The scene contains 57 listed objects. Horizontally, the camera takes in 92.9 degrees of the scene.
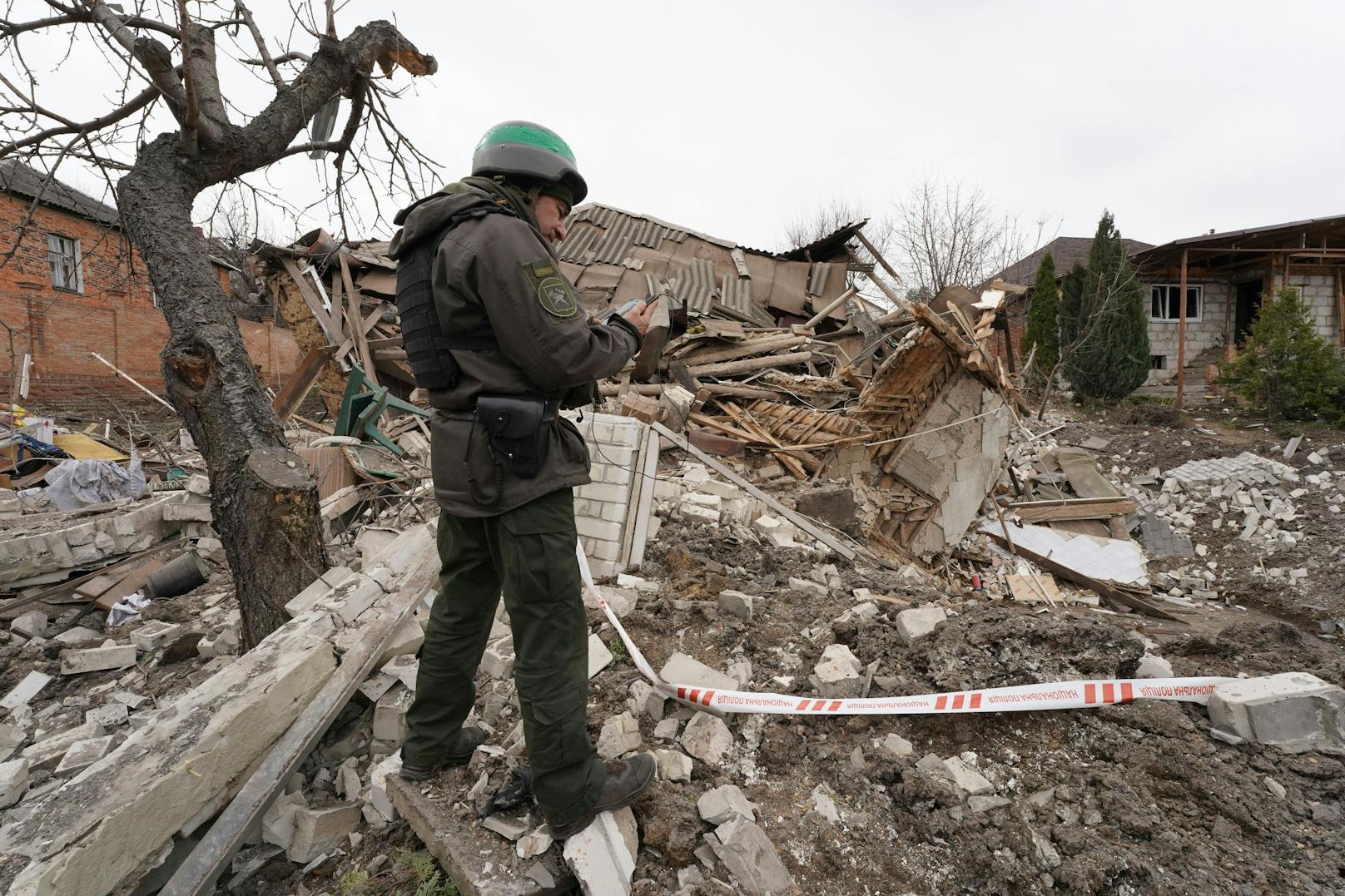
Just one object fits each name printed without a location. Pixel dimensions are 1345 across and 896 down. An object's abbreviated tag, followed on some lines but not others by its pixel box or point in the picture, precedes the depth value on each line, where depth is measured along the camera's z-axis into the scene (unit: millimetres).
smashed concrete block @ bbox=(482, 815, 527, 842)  1904
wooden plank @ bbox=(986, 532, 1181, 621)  6785
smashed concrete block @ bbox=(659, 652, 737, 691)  2627
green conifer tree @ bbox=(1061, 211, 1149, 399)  14992
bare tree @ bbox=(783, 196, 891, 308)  12047
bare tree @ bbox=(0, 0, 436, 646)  3111
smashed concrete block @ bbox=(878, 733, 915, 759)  2285
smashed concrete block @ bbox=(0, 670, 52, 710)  3474
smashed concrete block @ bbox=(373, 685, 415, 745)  2521
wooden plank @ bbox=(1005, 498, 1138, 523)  7957
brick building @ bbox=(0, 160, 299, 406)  13039
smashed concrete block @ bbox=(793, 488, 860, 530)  5734
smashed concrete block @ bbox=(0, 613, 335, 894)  1751
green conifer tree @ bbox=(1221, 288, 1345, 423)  12078
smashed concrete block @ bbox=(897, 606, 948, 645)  2895
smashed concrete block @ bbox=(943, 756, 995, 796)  2104
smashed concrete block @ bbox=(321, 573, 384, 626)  2945
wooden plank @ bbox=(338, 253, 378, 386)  9133
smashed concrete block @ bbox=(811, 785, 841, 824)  2055
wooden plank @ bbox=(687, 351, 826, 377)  7867
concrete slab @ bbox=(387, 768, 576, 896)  1751
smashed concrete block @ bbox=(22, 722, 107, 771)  2705
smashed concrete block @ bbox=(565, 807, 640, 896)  1750
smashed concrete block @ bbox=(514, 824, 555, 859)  1843
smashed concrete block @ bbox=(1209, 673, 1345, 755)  2125
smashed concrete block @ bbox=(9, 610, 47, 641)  4133
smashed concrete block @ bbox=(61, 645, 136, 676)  3656
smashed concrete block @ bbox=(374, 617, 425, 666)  2898
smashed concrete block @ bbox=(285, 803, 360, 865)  2125
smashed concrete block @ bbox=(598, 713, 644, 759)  2244
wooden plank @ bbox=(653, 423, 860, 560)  5145
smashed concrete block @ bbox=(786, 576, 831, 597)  3842
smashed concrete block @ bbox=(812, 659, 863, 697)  2553
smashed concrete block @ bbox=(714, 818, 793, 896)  1788
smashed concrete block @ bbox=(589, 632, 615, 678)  2736
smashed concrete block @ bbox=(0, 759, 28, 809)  2486
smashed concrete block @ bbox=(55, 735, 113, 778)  2664
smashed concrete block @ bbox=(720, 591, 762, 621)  3207
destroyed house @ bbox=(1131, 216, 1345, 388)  15586
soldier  1771
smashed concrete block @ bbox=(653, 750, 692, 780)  2174
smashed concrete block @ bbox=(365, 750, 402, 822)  2178
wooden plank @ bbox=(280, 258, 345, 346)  9406
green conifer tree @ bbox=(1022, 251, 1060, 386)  16703
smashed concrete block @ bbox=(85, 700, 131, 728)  3137
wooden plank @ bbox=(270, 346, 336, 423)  7289
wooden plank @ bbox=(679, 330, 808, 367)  8203
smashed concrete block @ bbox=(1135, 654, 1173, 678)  2602
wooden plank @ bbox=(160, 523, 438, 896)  1900
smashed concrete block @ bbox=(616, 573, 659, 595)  3660
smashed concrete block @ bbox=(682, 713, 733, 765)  2281
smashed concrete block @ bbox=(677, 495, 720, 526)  4777
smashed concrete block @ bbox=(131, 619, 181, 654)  3803
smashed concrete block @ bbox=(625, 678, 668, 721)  2473
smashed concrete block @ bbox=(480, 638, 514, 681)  2777
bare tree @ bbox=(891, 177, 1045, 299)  20656
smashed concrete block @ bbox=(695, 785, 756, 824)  1958
